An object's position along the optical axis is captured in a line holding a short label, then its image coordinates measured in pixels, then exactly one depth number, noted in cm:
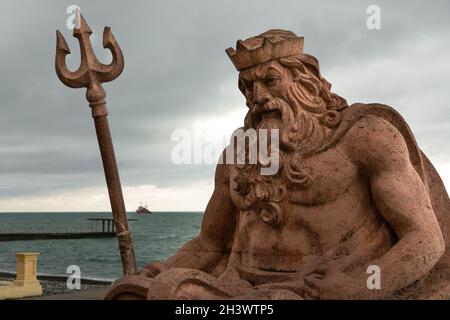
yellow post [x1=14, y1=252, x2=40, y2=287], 1394
